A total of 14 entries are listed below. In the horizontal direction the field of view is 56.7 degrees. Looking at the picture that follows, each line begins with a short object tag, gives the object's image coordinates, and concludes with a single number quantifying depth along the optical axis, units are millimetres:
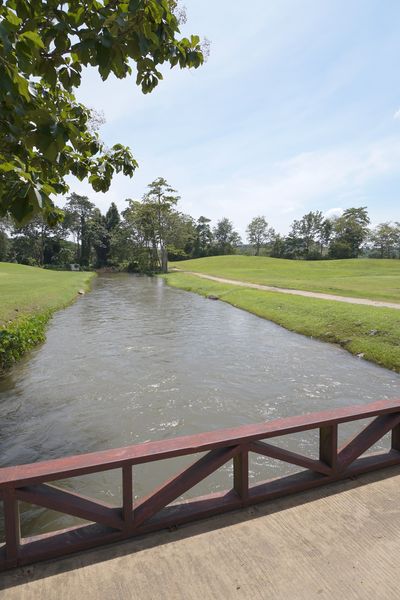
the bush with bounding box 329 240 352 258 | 83125
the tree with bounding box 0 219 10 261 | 67238
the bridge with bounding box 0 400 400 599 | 2455
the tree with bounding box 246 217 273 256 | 101062
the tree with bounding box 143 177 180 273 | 50875
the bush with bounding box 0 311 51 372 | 9484
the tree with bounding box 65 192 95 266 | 74312
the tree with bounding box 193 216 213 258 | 89438
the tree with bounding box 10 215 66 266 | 70312
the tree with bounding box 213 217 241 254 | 105562
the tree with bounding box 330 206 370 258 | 88062
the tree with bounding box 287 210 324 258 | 94250
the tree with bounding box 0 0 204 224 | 2510
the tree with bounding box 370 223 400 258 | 88750
